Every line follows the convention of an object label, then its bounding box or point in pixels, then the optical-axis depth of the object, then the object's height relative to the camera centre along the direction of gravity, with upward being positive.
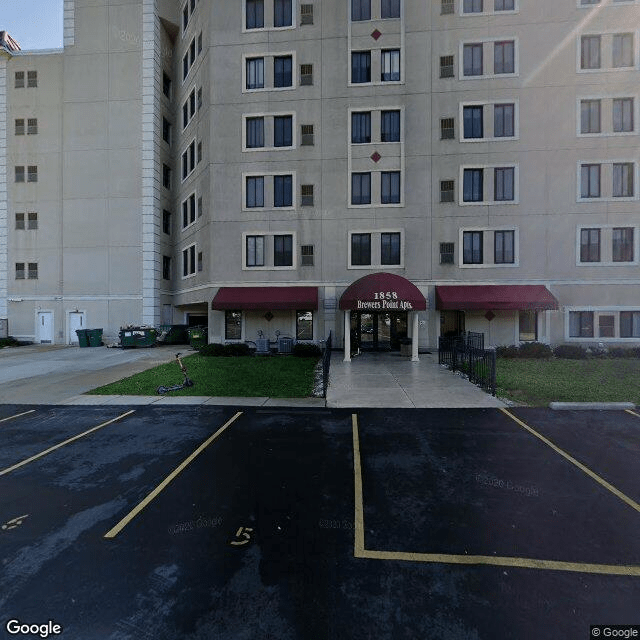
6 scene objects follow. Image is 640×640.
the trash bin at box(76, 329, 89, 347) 26.12 -1.53
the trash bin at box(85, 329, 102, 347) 26.33 -1.54
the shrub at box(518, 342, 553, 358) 19.73 -1.86
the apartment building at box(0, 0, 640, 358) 20.98 +9.21
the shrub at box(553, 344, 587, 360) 19.66 -1.92
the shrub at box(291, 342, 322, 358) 20.67 -1.99
